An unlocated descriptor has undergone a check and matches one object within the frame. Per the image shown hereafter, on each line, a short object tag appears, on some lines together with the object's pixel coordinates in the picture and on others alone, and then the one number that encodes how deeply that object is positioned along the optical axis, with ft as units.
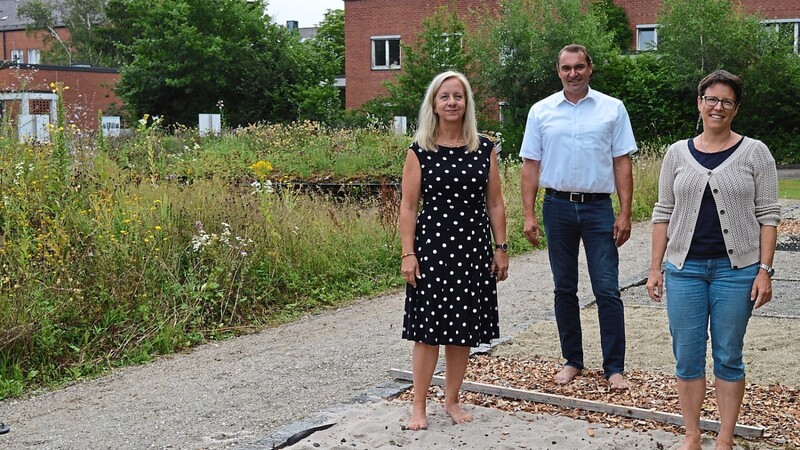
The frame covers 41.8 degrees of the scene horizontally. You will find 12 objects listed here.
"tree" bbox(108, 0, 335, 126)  149.07
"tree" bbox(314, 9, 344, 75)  232.73
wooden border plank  18.51
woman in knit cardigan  16.44
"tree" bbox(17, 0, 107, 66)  248.32
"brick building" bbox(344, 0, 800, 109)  158.10
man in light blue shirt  21.44
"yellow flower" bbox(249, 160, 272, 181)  45.89
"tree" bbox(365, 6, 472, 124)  133.80
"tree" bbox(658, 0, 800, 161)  117.29
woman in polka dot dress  19.16
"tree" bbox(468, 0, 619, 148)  122.21
